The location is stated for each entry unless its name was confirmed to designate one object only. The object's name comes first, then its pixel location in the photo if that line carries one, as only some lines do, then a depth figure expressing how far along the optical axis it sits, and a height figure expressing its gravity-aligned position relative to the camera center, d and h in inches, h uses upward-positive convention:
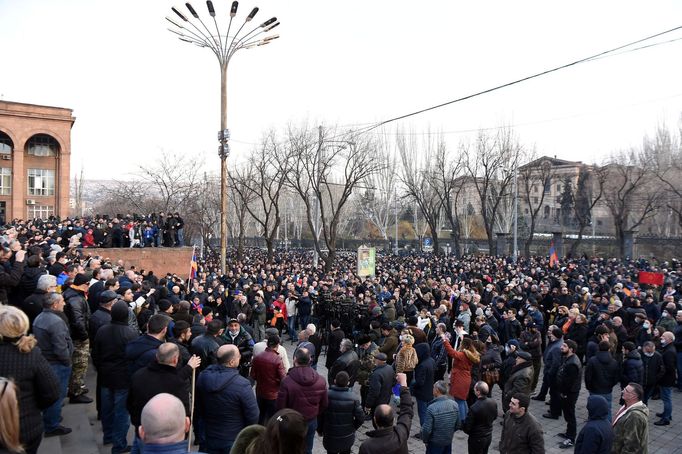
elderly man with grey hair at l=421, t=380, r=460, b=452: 223.0 -88.2
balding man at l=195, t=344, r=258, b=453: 176.9 -63.2
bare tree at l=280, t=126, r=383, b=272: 1079.0 +176.3
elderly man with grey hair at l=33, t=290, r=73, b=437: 204.5 -47.3
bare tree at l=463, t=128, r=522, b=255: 1400.1 +214.5
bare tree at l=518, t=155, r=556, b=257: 1400.1 +188.9
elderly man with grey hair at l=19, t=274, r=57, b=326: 240.7 -32.4
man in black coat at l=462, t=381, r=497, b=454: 224.4 -89.3
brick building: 1579.7 +258.0
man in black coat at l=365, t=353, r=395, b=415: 256.4 -80.8
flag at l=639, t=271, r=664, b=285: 732.0 -70.1
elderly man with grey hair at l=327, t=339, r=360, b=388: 273.8 -75.2
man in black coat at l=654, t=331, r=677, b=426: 335.6 -102.5
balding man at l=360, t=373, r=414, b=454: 165.0 -71.7
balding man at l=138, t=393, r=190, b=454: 99.2 -40.5
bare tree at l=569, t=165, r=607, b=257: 1357.0 +158.1
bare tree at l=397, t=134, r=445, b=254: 1547.7 +198.1
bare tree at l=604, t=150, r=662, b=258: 1331.2 +148.9
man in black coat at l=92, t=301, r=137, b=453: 210.2 -57.2
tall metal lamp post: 577.0 +196.4
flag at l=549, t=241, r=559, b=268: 1005.7 -57.5
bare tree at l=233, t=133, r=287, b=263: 1186.0 +174.3
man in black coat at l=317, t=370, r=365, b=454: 217.8 -84.2
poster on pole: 749.9 -44.6
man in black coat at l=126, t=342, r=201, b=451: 164.7 -51.3
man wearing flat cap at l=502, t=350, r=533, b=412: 278.4 -84.6
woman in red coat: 298.5 -86.7
